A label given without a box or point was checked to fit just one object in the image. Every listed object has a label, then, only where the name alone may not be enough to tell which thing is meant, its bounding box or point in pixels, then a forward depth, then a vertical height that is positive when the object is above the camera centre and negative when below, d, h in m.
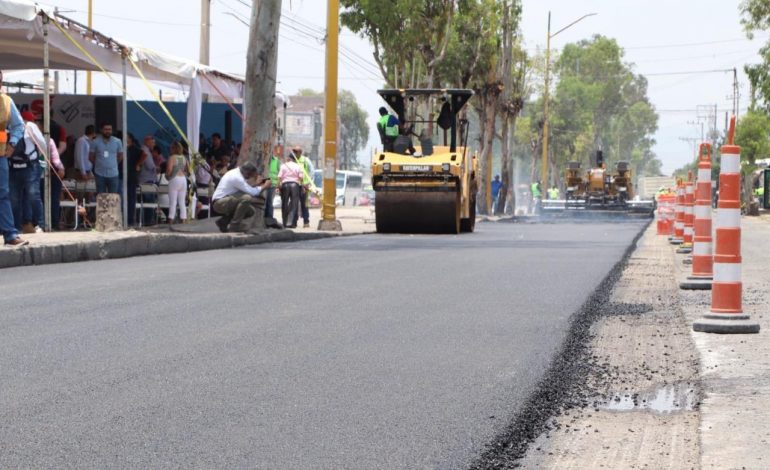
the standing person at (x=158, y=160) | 23.78 +0.10
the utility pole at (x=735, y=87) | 114.62 +7.89
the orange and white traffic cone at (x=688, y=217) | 18.45 -0.58
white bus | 88.08 -1.21
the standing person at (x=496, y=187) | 58.38 -0.67
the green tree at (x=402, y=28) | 38.72 +4.37
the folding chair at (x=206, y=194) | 24.77 -0.51
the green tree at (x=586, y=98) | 109.00 +7.03
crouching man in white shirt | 19.78 -0.50
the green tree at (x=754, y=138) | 94.12 +2.85
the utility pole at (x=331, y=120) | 26.92 +1.04
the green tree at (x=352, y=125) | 149.12 +5.20
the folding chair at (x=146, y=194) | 21.93 -0.52
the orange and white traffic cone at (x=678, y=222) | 21.54 -0.80
